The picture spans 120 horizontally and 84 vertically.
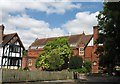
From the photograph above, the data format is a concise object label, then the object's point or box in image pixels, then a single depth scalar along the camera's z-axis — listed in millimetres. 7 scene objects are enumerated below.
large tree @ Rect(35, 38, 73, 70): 23585
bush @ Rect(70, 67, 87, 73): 23636
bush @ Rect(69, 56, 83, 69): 24240
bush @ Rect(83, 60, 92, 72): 25603
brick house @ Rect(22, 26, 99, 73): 27848
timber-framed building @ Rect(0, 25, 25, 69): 24440
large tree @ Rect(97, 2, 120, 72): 11185
